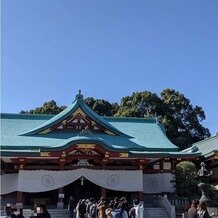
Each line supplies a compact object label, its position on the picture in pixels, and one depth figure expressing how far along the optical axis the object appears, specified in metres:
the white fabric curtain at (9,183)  16.29
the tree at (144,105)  30.93
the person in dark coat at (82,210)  11.80
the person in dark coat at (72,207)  13.41
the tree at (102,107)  34.07
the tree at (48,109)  33.04
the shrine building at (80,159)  15.90
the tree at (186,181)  16.44
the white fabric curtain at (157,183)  17.56
